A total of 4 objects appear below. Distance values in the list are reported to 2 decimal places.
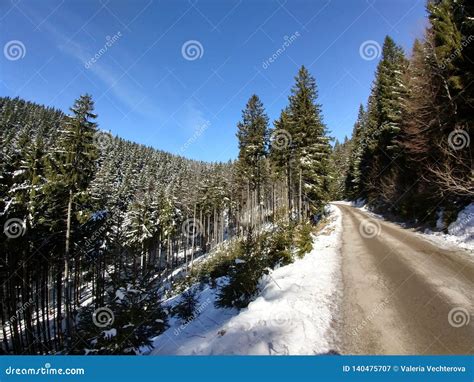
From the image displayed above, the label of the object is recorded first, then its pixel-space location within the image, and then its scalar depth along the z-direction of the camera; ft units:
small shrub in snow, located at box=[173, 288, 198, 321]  44.90
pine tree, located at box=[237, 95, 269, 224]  113.29
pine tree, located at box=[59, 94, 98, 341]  63.21
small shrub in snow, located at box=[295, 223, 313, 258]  47.24
